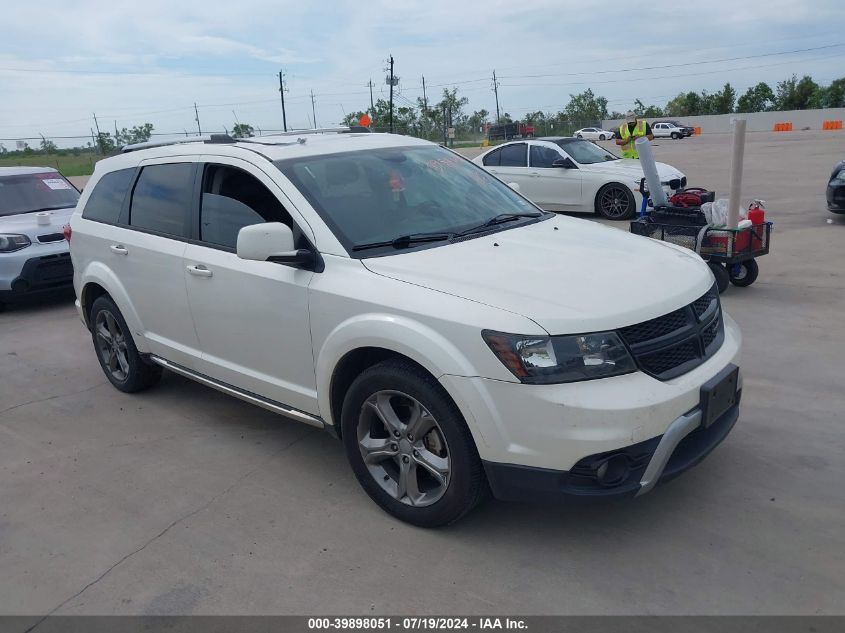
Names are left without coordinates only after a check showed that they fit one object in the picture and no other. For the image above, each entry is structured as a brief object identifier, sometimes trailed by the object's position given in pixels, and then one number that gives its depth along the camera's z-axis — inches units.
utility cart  291.0
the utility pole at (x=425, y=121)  2392.2
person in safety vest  468.7
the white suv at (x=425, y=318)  120.0
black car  430.0
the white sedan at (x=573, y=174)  487.2
